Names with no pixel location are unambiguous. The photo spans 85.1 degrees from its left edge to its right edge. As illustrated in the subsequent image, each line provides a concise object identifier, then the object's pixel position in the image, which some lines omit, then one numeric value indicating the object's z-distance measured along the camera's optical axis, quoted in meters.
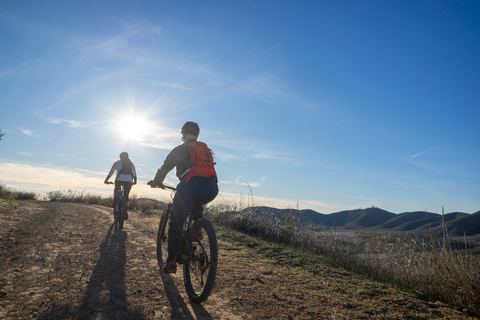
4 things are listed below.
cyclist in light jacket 8.37
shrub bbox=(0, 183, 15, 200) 12.44
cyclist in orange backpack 3.41
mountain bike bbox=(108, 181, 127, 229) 7.85
